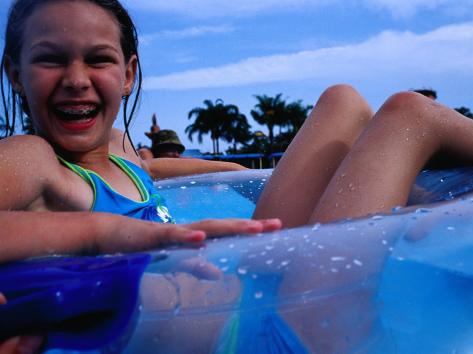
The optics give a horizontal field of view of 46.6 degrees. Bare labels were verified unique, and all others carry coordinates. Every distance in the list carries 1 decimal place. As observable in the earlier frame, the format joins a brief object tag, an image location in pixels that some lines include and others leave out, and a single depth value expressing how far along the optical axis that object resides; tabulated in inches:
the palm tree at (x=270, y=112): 1416.1
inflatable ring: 26.6
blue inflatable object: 26.4
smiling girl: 30.7
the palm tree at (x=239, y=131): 1462.8
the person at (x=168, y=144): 196.7
